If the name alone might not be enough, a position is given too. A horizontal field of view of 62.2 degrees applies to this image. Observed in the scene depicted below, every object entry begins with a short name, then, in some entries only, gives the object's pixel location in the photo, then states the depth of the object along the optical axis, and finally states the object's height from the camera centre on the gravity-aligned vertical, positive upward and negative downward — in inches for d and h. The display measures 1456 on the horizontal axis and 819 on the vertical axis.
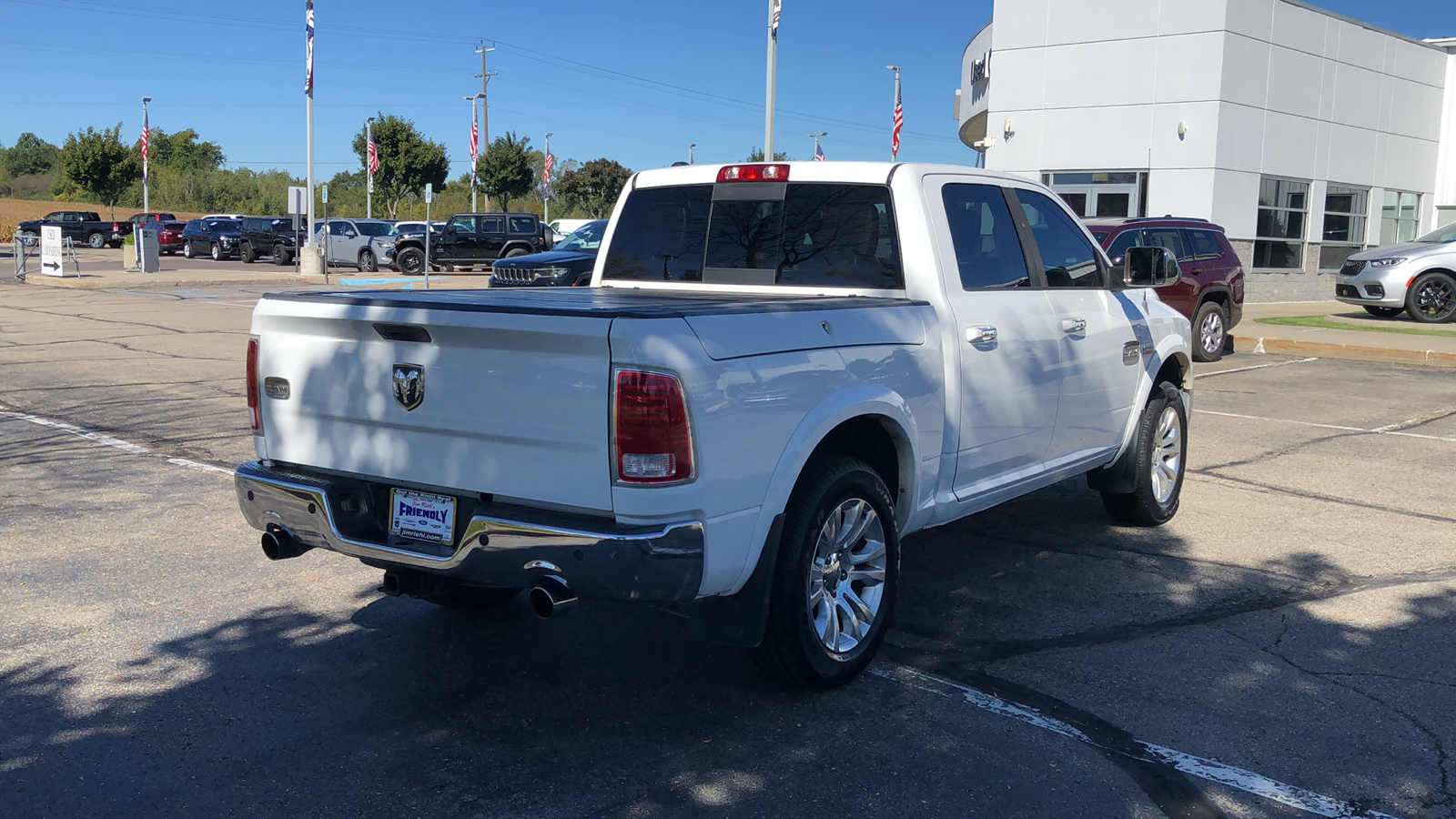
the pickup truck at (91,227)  2102.6 +57.3
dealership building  956.6 +154.7
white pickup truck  141.5 -16.4
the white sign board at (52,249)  1184.0 +9.3
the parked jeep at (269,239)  1638.8 +37.8
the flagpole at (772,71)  933.2 +167.9
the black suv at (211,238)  1744.6 +38.7
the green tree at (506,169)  2522.1 +223.5
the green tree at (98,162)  2583.7 +213.0
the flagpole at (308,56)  1355.8 +238.4
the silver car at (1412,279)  810.8 +19.8
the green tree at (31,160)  4783.5 +392.4
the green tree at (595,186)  2974.9 +231.9
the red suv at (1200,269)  567.8 +16.0
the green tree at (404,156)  2477.9 +240.2
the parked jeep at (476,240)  1352.1 +39.1
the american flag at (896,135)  1293.1 +166.6
